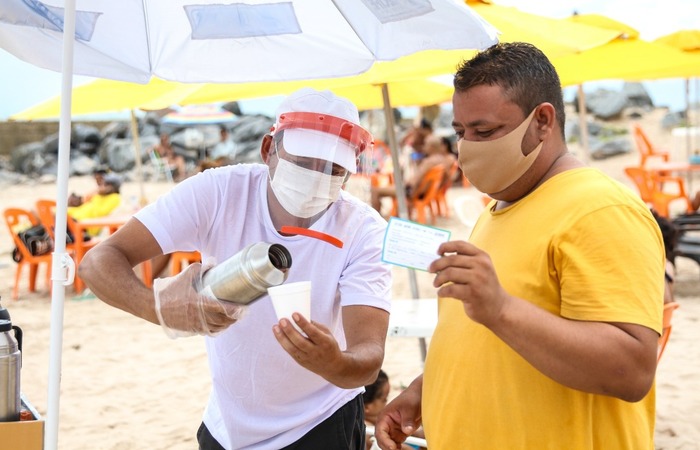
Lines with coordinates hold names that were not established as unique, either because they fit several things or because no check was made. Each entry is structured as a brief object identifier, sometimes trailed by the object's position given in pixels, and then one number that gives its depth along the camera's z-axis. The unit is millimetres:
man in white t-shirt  2023
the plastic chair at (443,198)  13403
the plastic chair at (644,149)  14883
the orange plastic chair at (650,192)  10133
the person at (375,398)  4184
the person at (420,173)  12609
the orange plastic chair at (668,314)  3738
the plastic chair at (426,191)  12516
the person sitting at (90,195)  9984
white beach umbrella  2227
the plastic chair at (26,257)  8891
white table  3877
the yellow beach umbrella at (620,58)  5305
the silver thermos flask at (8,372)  1944
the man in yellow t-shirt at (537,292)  1398
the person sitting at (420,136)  15398
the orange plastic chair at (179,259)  8735
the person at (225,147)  21566
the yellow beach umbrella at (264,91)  4043
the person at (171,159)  21891
